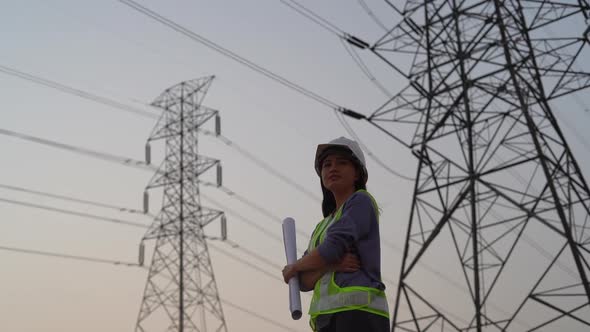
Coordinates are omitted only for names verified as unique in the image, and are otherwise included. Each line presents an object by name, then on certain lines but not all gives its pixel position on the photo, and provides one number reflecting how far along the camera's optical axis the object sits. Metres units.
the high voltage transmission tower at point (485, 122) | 12.10
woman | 2.58
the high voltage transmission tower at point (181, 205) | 21.45
